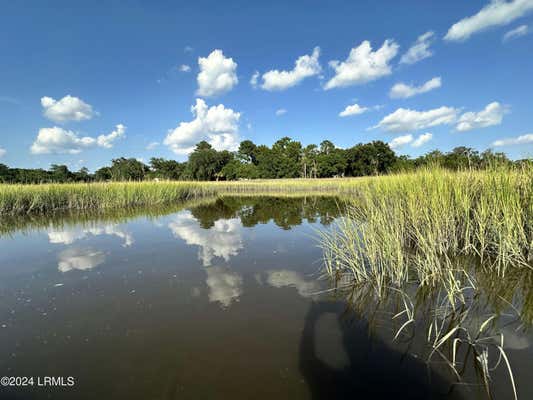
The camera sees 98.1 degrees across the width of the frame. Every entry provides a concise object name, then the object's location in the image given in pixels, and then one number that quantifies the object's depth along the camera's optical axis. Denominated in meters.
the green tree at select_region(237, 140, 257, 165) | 58.19
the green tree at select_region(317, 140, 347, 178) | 49.91
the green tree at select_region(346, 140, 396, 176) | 50.72
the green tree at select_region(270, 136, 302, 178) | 49.88
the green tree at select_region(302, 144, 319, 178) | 49.88
